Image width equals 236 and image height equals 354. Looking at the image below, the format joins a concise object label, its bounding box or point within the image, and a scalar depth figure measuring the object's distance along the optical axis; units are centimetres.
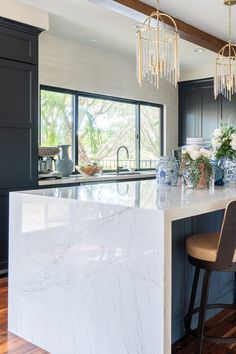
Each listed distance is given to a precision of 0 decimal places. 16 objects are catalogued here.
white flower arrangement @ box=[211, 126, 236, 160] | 277
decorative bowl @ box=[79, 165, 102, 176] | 471
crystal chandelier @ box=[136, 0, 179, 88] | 278
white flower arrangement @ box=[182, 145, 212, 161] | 251
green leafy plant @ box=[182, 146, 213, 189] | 250
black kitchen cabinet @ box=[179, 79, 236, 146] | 613
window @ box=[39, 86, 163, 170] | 486
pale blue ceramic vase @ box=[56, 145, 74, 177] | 450
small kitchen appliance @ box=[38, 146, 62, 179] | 414
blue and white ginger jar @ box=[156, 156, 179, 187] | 266
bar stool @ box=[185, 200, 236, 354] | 183
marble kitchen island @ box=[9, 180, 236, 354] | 168
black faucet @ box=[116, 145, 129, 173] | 555
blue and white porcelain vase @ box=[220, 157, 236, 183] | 280
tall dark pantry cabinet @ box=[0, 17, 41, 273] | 358
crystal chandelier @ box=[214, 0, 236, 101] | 394
